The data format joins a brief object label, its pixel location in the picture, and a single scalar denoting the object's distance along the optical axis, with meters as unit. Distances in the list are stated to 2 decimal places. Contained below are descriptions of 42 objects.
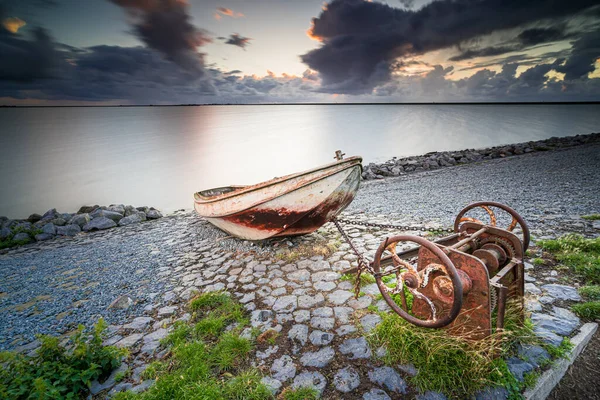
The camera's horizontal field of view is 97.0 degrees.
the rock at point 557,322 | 3.17
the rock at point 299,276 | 4.83
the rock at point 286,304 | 4.06
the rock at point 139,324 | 4.00
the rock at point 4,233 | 9.50
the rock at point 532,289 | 3.86
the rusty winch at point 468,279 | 2.56
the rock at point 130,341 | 3.64
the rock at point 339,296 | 4.08
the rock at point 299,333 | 3.44
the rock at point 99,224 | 10.08
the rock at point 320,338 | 3.35
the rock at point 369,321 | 3.49
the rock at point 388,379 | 2.67
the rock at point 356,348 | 3.11
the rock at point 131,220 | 10.66
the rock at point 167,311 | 4.26
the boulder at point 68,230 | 9.66
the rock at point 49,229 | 9.63
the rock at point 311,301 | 4.09
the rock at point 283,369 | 2.93
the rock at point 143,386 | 2.88
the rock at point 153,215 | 11.64
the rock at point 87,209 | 12.73
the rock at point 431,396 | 2.53
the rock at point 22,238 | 9.24
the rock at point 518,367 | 2.64
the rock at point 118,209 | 11.80
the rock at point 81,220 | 10.29
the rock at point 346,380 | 2.74
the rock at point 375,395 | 2.60
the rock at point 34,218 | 11.66
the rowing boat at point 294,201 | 5.17
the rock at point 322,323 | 3.60
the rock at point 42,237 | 9.45
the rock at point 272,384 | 2.76
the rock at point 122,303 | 4.57
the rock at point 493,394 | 2.47
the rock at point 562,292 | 3.70
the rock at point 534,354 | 2.77
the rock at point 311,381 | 2.79
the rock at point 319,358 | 3.07
